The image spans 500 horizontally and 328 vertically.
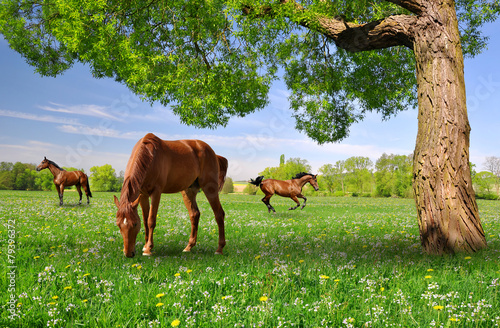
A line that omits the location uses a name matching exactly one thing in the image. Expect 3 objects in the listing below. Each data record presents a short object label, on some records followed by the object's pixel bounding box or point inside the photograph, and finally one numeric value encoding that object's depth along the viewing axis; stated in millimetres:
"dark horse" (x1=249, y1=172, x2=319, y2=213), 17578
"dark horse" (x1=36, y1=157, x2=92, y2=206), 18297
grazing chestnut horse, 5355
